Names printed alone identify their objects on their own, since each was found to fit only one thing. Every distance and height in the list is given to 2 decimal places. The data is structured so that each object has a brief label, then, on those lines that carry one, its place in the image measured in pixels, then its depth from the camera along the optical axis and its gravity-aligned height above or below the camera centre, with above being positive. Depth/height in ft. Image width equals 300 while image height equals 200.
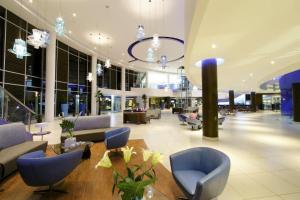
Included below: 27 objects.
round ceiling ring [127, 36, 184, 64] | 28.51 +14.92
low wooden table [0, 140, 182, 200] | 6.44 -4.75
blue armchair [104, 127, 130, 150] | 10.43 -3.08
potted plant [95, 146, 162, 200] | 2.89 -1.89
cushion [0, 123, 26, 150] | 8.86 -2.38
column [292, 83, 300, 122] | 29.29 +0.01
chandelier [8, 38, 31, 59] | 14.52 +6.52
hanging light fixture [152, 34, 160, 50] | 15.39 +7.66
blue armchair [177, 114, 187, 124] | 24.48 -2.94
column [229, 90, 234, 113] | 53.11 +1.05
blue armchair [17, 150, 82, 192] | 5.79 -3.13
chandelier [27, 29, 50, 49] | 13.32 +7.09
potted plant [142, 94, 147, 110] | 57.96 +2.23
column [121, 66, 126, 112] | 52.73 +5.30
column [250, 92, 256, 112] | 58.39 +0.36
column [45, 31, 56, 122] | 26.95 +5.24
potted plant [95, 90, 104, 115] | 38.37 +2.16
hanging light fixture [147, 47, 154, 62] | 19.94 +7.89
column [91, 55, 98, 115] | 39.10 +4.42
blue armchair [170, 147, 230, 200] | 4.42 -3.11
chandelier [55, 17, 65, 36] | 12.18 +7.60
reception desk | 27.91 -3.23
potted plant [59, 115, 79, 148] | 9.33 -1.96
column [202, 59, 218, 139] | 16.41 +0.46
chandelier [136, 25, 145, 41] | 15.02 +8.64
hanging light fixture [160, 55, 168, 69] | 24.43 +8.39
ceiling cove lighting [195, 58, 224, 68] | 18.37 +6.36
